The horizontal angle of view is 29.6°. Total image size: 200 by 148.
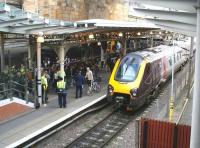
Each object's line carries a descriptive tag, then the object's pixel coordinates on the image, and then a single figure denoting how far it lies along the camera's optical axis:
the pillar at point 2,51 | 19.24
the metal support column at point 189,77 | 19.65
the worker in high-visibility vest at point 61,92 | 17.12
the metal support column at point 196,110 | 5.60
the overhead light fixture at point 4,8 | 11.96
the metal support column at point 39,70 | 17.23
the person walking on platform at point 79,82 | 18.94
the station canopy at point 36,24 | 13.37
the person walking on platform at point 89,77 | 20.42
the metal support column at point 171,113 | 15.33
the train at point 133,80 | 17.61
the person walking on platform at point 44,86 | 17.38
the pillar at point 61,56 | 19.10
